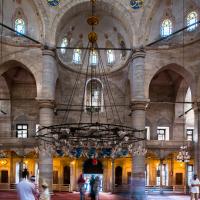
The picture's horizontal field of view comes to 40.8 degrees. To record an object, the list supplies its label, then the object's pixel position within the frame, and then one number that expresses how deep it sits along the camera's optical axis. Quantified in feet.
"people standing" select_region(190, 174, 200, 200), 42.43
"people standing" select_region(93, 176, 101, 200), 42.56
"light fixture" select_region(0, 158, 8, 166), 69.84
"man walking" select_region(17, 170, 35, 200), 18.16
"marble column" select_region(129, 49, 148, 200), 59.98
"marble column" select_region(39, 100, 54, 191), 59.09
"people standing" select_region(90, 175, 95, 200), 43.13
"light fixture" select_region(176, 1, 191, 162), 62.31
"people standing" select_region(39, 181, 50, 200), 25.10
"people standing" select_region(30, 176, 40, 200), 19.09
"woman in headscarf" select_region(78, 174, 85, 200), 43.63
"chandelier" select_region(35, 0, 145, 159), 73.70
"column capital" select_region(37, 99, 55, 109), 60.42
